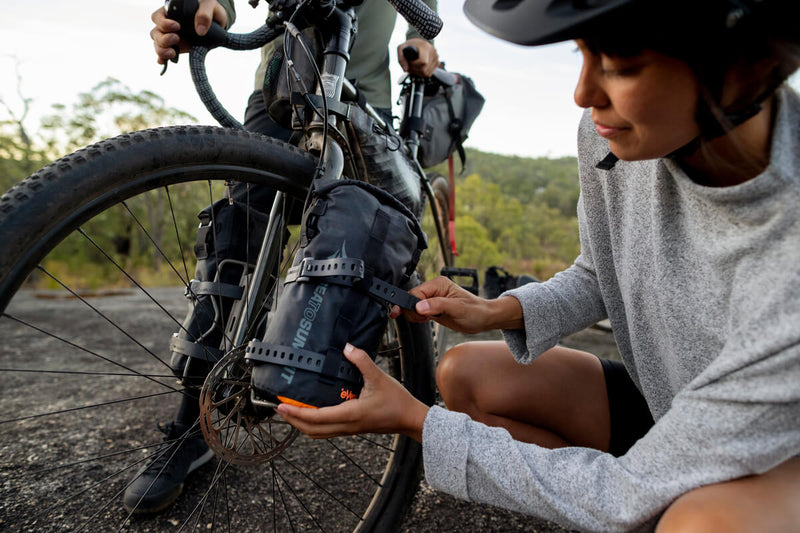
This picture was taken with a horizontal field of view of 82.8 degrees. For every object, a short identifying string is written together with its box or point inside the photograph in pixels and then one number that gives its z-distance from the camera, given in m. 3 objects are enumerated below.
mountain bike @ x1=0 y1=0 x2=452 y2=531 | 0.79
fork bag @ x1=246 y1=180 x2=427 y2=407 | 0.80
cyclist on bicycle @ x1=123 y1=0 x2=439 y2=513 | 1.15
